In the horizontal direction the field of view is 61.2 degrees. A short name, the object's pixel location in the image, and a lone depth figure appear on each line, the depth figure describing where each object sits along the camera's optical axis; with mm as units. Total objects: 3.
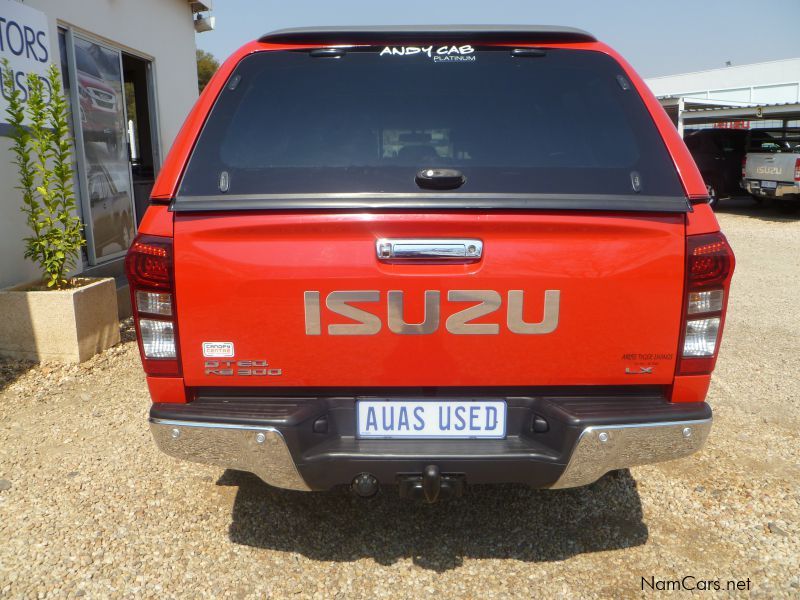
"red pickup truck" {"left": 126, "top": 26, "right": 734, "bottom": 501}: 2121
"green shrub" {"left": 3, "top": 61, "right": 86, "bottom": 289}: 4789
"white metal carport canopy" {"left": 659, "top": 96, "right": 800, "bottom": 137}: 16250
